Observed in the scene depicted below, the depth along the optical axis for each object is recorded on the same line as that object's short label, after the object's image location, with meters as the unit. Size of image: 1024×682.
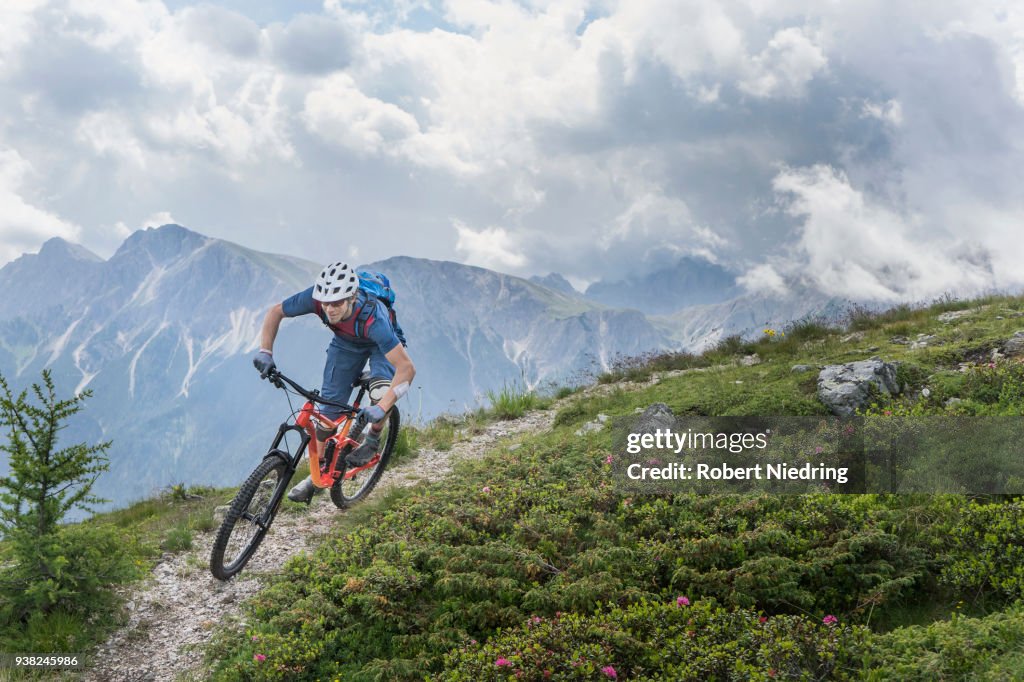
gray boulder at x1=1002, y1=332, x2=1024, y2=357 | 10.44
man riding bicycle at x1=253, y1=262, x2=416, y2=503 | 7.61
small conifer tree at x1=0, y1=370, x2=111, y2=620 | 6.10
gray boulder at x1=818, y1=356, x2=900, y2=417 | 9.70
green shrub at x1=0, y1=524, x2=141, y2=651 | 6.09
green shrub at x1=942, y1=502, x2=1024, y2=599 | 5.06
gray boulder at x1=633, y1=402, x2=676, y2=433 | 9.62
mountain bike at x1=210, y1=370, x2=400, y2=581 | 7.18
